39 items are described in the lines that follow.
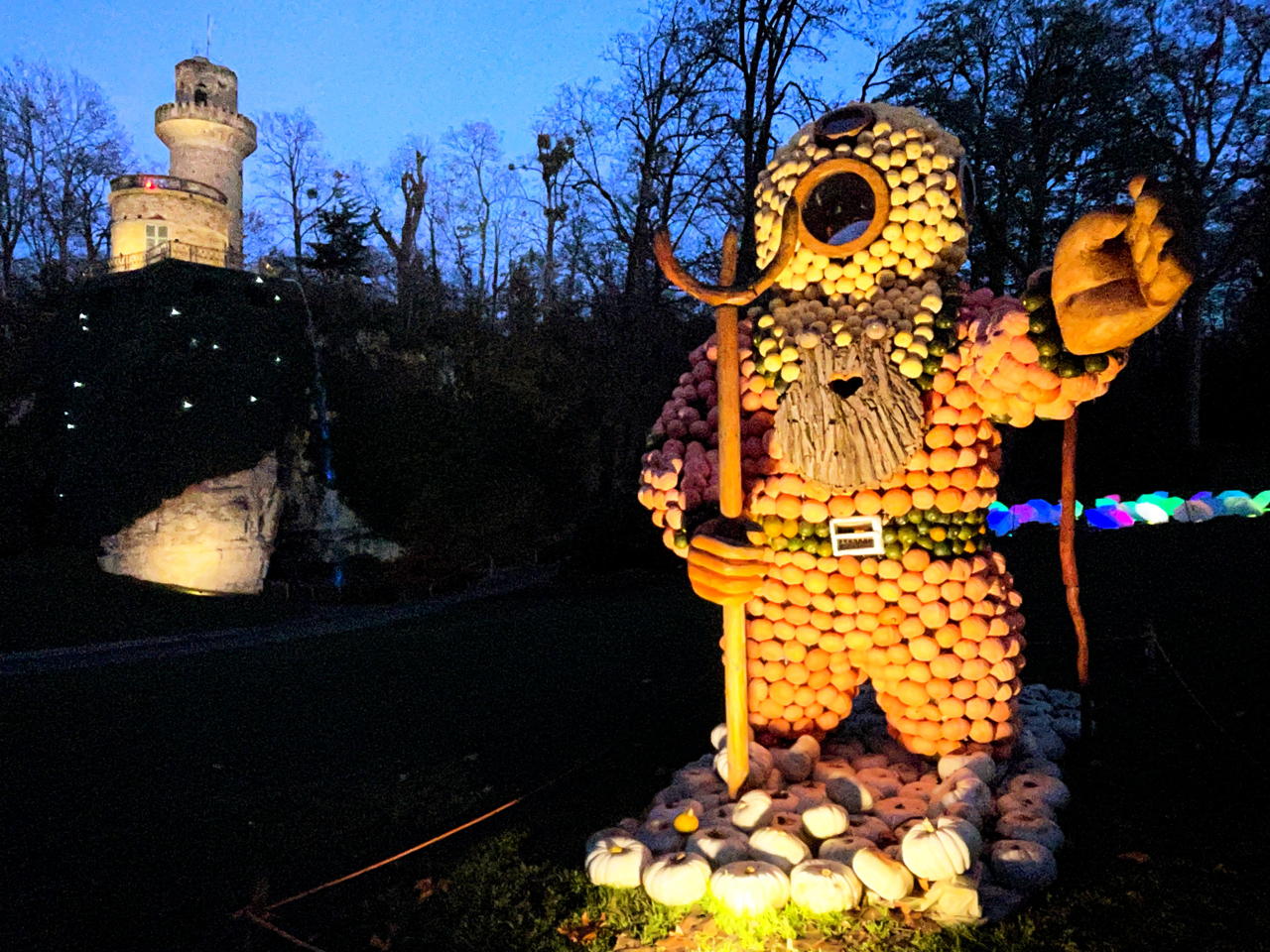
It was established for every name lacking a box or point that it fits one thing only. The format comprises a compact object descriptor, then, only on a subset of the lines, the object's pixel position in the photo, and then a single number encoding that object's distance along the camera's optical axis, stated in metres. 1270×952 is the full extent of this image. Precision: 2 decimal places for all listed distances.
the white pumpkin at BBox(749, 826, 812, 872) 2.30
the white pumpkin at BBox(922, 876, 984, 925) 2.13
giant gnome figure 2.69
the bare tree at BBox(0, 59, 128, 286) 21.31
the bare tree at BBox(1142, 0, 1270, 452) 13.42
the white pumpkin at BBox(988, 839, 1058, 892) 2.27
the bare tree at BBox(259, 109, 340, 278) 25.77
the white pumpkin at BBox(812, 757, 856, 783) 2.76
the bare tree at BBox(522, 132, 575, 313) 20.92
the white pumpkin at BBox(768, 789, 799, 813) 2.51
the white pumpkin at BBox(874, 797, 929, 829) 2.54
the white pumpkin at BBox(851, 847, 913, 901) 2.19
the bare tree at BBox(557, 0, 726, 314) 12.71
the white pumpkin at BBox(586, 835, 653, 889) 2.33
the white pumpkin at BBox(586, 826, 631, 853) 2.49
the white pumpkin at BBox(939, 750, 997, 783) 2.61
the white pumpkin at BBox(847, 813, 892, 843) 2.45
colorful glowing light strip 9.61
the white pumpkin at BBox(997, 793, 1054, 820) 2.53
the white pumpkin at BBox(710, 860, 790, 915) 2.15
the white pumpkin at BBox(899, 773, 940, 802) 2.70
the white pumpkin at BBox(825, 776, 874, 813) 2.63
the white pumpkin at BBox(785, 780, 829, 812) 2.55
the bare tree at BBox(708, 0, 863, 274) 11.48
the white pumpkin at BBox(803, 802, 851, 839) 2.43
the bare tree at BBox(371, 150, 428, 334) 19.02
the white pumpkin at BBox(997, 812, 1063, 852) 2.41
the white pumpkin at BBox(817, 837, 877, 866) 2.32
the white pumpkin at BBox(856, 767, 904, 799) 2.72
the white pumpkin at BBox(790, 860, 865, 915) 2.16
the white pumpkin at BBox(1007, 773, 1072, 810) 2.63
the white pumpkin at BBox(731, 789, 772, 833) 2.48
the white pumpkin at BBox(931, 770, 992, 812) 2.44
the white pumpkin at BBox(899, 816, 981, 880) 2.17
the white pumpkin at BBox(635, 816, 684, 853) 2.49
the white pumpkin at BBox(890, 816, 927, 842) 2.45
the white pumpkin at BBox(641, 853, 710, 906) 2.22
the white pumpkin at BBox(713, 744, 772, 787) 2.69
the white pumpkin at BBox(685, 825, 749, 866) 2.34
